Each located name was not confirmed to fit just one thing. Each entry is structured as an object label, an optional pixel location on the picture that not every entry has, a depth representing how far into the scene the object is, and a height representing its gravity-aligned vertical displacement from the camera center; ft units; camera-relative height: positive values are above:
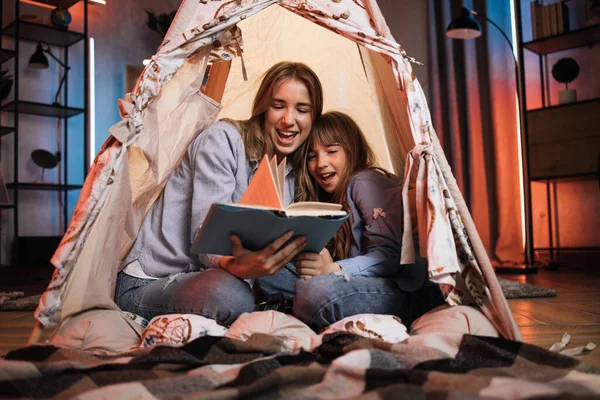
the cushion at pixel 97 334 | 3.83 -0.71
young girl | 4.30 -0.21
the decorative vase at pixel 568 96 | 10.94 +2.31
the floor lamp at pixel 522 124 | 10.77 +1.82
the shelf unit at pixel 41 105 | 12.51 +2.81
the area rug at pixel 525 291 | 7.41 -0.97
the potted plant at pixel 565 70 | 11.57 +2.96
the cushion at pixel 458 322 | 3.81 -0.69
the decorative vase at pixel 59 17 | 13.14 +4.89
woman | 4.20 +0.13
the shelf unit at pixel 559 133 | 10.48 +1.59
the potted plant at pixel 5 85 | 12.56 +3.21
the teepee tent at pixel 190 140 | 3.96 +0.55
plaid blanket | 2.51 -0.73
